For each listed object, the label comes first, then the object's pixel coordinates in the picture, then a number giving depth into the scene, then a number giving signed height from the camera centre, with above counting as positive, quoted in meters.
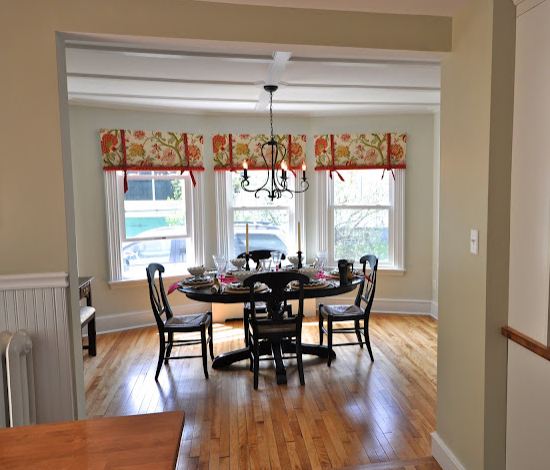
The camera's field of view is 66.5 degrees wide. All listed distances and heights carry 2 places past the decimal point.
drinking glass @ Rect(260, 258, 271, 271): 4.12 -0.50
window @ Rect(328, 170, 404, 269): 5.37 -0.05
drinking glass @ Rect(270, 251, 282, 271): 4.48 -0.45
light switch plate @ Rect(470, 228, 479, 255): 2.04 -0.14
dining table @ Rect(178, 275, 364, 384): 3.36 -0.67
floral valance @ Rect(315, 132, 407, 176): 5.20 +0.78
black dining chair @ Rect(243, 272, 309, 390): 3.21 -0.86
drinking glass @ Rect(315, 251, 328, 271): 4.06 -0.47
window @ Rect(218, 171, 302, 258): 5.33 -0.04
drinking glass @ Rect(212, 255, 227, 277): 4.05 -0.48
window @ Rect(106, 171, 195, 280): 4.82 -0.07
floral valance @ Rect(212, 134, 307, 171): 5.15 +0.81
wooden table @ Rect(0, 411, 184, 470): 1.19 -0.69
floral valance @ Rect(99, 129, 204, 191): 4.68 +0.76
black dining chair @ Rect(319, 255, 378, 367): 3.83 -0.92
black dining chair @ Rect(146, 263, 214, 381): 3.55 -0.94
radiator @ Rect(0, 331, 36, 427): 1.84 -0.72
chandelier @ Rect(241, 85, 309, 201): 5.21 +0.60
